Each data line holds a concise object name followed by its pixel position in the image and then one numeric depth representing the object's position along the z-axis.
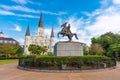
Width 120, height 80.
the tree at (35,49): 35.84
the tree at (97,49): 24.96
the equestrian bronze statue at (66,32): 10.08
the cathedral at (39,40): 51.21
